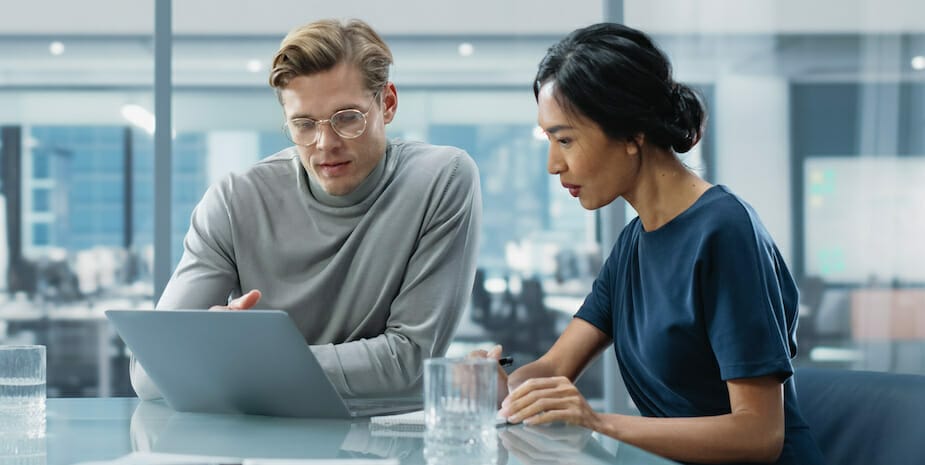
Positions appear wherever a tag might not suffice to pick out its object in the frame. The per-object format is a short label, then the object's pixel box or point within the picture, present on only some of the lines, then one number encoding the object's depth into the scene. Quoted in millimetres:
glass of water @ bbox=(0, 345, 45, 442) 1580
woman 1489
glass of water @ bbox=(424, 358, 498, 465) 1234
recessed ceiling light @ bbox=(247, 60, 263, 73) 3697
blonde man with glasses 1915
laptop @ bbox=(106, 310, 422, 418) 1374
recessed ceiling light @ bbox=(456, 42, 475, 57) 3727
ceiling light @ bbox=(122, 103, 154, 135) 3689
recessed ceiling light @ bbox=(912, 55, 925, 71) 3744
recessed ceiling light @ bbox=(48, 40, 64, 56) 3746
